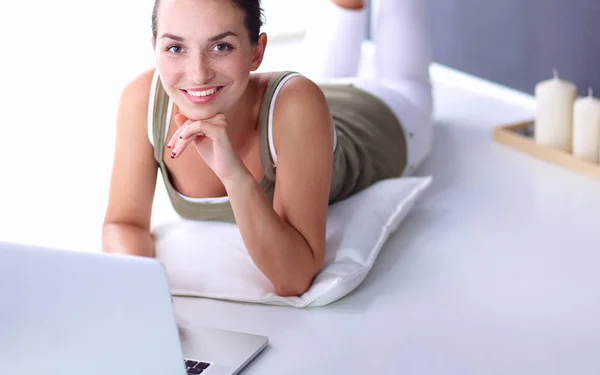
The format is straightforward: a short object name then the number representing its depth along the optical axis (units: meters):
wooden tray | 2.87
